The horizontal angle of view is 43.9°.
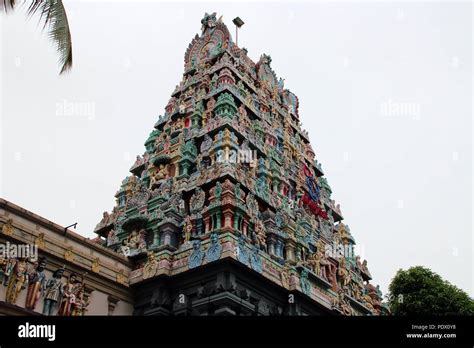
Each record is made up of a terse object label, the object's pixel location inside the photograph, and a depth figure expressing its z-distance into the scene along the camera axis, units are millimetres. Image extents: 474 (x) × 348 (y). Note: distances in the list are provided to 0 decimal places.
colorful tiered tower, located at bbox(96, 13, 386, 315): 20828
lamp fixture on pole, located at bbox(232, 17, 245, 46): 38906
